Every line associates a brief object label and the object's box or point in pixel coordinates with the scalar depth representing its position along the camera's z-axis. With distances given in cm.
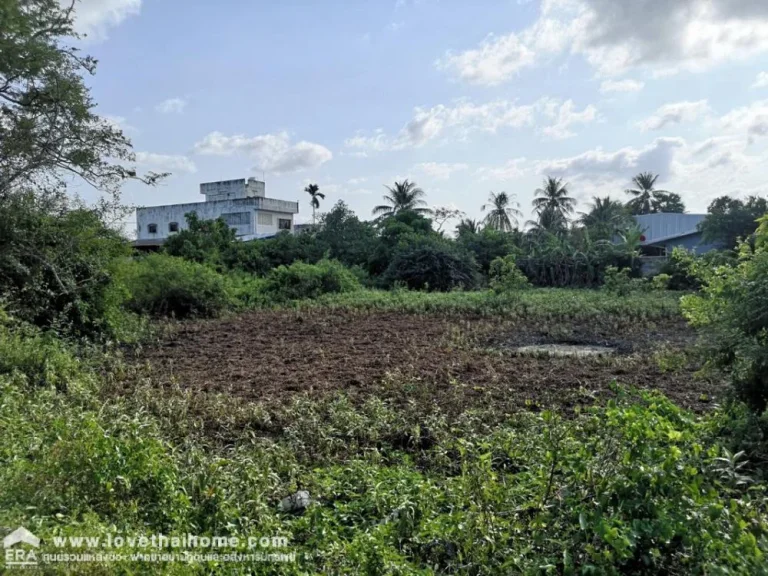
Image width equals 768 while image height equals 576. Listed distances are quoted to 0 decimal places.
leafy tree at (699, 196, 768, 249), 2306
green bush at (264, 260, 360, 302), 1692
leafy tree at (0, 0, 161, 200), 801
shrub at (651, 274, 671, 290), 1277
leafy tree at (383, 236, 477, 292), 1989
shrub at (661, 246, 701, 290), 1956
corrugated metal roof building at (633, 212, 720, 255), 2845
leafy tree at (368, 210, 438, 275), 2300
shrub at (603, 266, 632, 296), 1623
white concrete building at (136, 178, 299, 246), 3566
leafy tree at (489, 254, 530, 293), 1603
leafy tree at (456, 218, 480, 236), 3206
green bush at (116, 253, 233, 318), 1342
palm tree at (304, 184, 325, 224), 4478
